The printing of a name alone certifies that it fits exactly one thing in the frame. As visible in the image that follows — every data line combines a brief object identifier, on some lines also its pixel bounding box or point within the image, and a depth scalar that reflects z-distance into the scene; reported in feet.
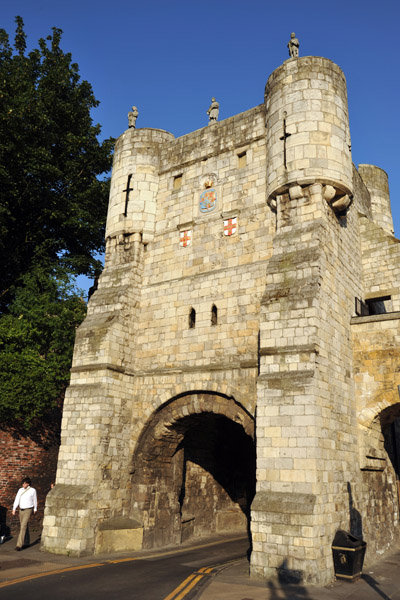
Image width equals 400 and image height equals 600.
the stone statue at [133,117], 55.68
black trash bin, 29.66
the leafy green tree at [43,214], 51.55
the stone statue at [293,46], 43.81
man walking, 39.34
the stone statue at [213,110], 51.66
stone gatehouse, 32.30
